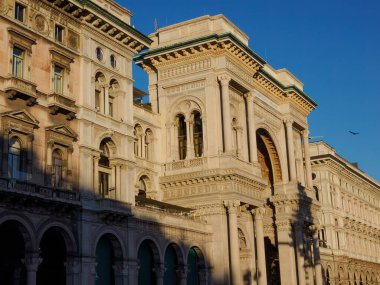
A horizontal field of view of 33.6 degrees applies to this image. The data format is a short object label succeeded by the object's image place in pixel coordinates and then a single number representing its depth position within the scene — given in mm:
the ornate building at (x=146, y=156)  34062
